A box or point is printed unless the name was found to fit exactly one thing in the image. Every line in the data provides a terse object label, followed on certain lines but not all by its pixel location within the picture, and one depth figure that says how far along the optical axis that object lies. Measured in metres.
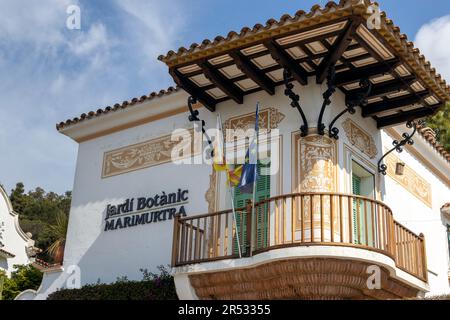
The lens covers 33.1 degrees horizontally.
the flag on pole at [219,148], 13.52
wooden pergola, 11.56
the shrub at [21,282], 25.05
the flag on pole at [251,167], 12.38
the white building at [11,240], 30.97
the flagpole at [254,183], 11.84
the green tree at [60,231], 17.28
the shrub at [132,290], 13.18
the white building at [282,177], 11.66
